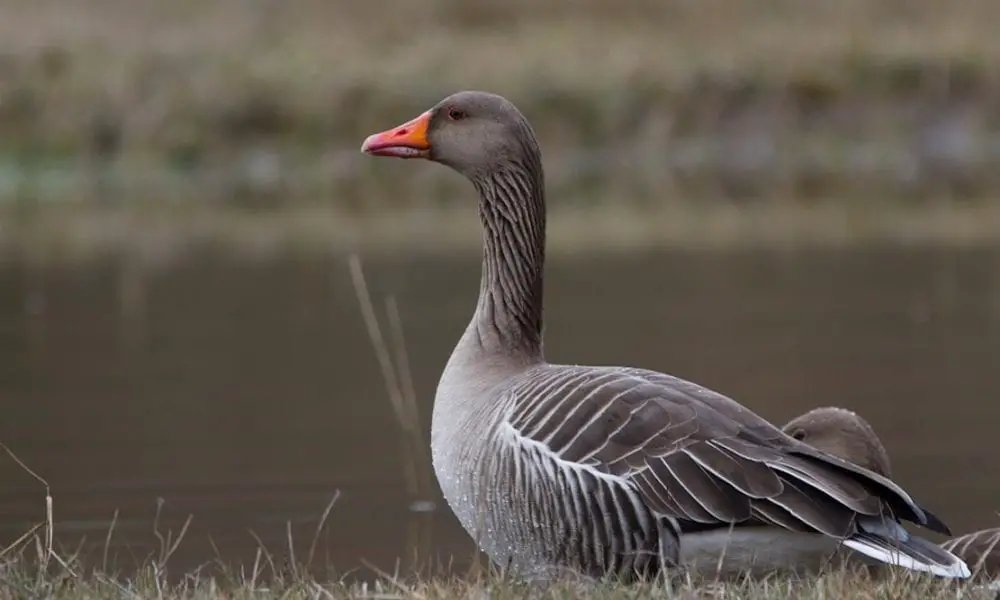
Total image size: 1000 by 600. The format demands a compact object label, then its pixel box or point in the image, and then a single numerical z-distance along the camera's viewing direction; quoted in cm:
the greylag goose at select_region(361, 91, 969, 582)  1211
